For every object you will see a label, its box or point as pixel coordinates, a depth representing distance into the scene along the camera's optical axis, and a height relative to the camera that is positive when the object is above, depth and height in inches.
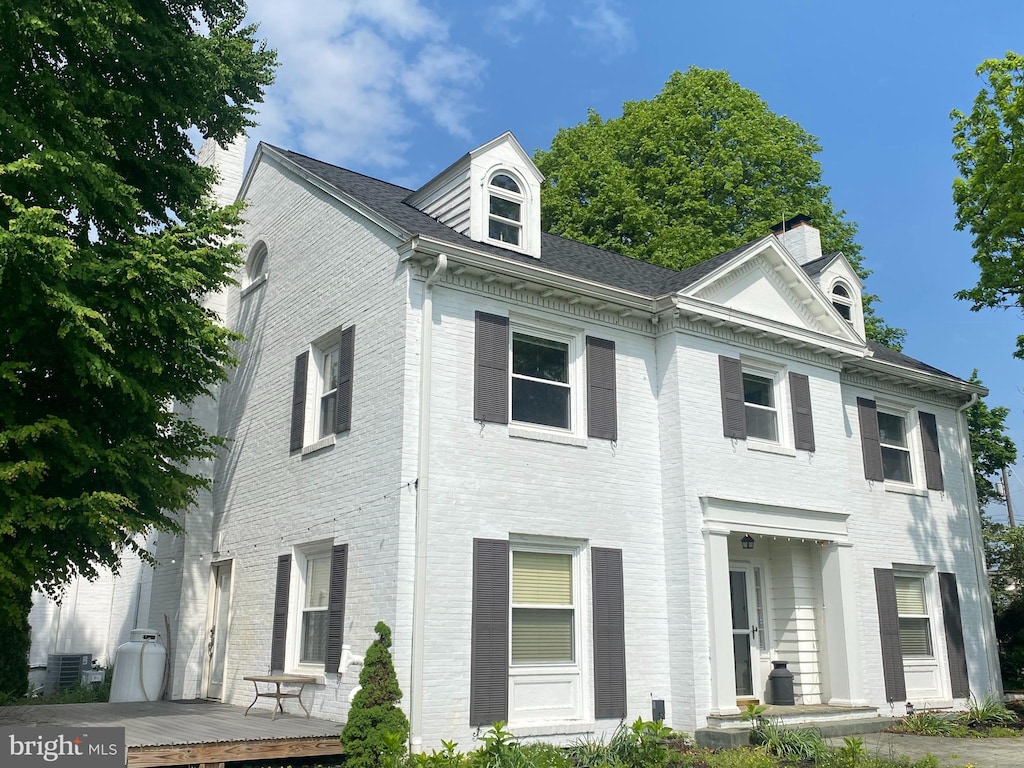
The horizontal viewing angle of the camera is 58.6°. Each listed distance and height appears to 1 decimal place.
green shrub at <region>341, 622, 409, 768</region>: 406.0 -29.7
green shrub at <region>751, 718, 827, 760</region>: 466.0 -46.8
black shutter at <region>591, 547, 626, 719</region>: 497.4 +7.7
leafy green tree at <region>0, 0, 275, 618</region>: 438.6 +177.7
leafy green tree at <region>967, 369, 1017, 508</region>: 1168.2 +252.2
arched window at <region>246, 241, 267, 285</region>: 699.4 +288.2
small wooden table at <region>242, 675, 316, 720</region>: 483.1 -18.0
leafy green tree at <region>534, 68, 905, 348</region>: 1131.3 +582.9
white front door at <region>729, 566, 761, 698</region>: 583.2 +9.0
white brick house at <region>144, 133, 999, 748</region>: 478.0 +96.1
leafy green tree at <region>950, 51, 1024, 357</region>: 685.9 +349.3
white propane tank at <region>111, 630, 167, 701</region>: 621.3 -15.7
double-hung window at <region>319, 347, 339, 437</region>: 566.9 +154.8
